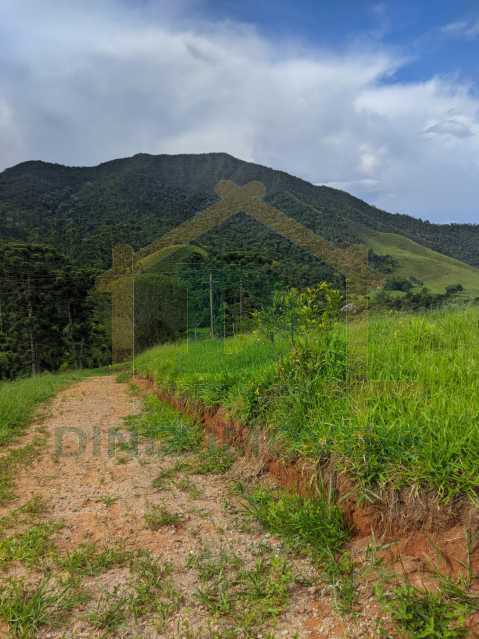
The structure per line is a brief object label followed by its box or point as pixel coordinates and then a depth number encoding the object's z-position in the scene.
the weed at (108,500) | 2.93
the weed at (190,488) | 3.02
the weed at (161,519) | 2.57
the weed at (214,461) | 3.41
